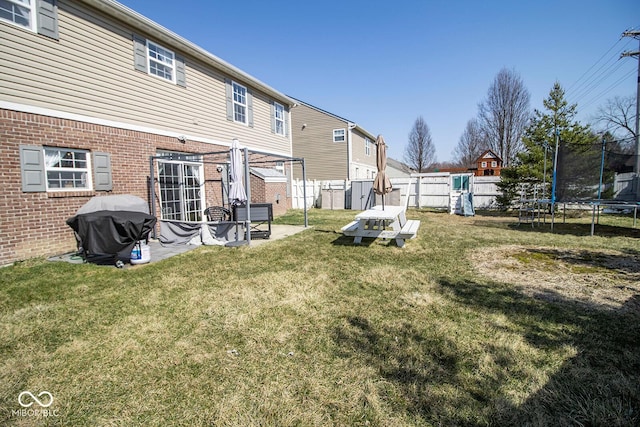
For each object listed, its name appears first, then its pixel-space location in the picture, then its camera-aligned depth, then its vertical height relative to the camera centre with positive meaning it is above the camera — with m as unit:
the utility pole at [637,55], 9.66 +6.82
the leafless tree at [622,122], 26.28 +5.70
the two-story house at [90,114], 5.82 +1.84
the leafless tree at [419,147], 46.00 +6.33
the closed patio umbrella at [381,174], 7.65 +0.38
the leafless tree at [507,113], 27.73 +6.92
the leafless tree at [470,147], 45.12 +6.41
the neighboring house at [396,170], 41.91 +2.71
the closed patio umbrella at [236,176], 7.55 +0.34
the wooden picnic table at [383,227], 6.97 -0.97
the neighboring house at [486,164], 42.14 +3.43
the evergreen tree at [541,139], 14.08 +2.29
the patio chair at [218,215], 10.24 -0.84
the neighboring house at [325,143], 21.50 +3.36
